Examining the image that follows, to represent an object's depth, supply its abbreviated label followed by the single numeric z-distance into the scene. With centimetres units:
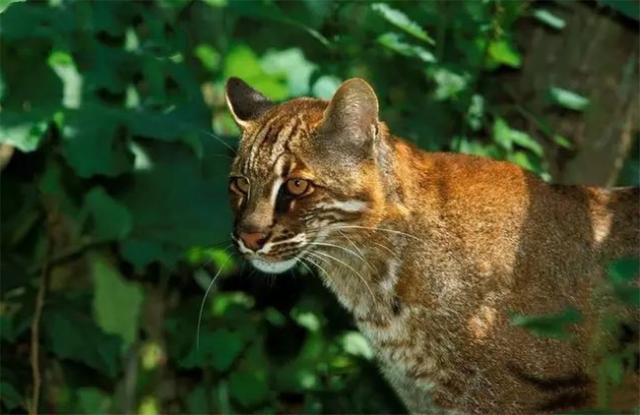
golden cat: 1052
